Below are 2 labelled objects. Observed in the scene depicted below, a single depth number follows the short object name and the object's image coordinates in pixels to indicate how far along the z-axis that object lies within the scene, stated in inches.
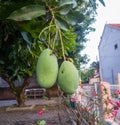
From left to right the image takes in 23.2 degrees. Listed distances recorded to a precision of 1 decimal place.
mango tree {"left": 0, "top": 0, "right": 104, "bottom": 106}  26.5
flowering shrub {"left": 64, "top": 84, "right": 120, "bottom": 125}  138.4
